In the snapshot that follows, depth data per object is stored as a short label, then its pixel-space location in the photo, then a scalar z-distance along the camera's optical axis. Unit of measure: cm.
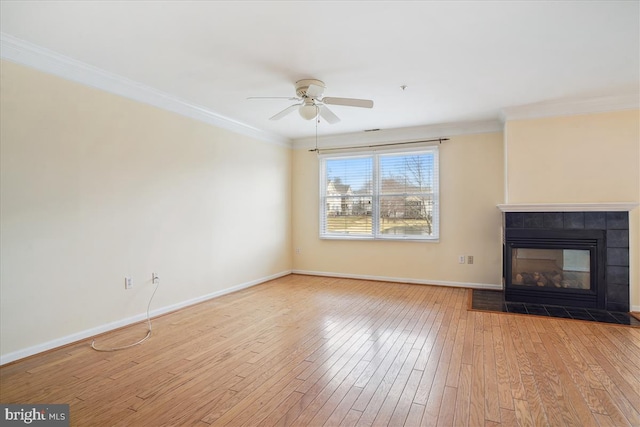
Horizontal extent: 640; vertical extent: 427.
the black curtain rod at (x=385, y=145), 527
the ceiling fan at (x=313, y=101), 324
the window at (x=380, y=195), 541
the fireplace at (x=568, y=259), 395
